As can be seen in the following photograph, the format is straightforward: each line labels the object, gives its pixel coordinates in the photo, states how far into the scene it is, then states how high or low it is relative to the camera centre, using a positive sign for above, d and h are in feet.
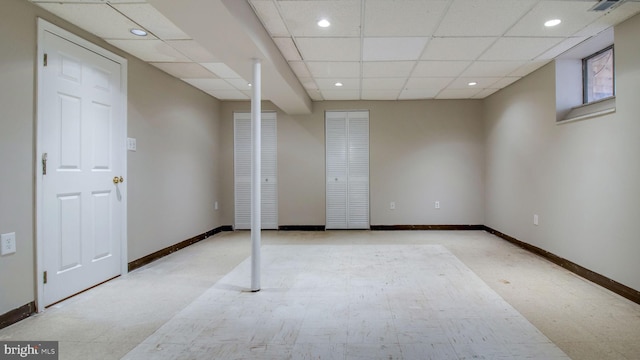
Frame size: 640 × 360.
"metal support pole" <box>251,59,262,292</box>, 9.86 -0.07
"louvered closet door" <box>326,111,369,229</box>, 19.71 +0.63
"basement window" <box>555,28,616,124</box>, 10.98 +3.52
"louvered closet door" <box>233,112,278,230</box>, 19.83 +0.69
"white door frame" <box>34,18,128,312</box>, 8.09 +0.36
